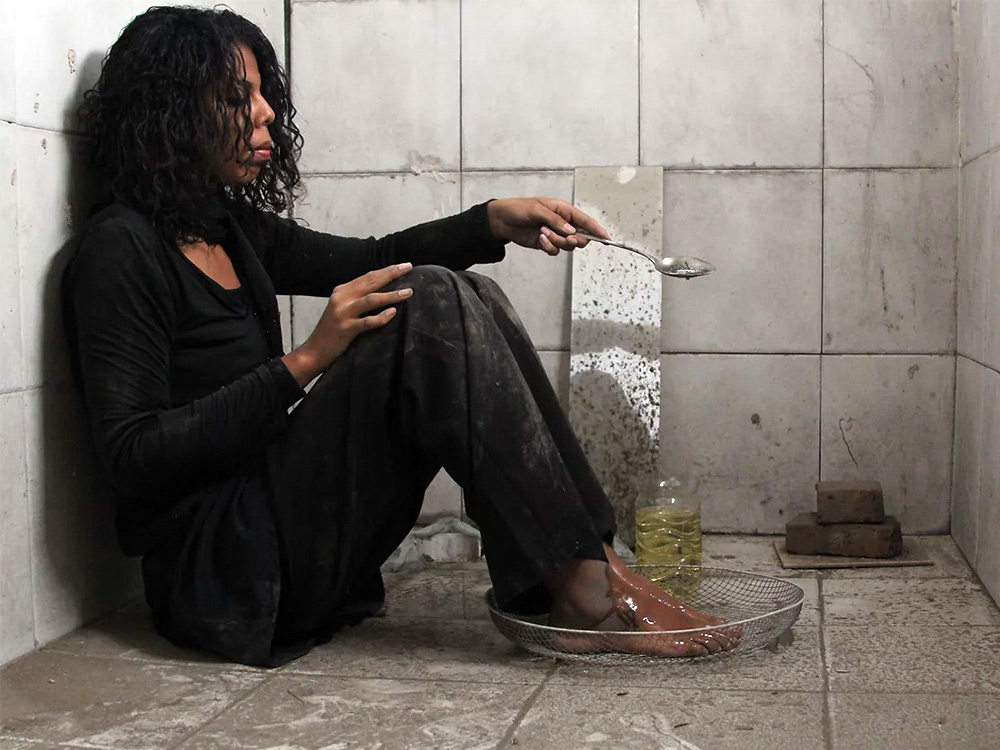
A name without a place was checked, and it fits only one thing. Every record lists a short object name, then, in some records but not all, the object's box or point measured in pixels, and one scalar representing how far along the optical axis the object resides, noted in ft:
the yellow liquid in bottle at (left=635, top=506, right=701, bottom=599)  8.87
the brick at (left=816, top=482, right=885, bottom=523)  8.93
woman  6.20
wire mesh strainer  6.29
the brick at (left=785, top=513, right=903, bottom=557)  8.83
